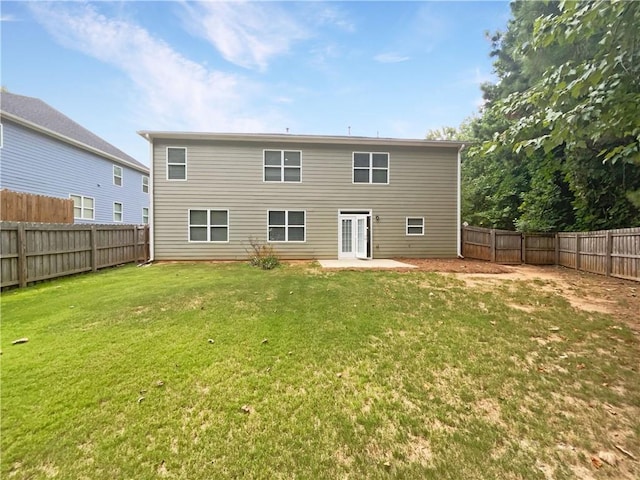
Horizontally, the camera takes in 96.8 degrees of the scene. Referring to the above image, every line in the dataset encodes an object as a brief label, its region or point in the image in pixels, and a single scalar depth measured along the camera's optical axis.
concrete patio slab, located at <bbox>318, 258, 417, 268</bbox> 10.05
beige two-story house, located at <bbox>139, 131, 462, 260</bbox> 11.88
